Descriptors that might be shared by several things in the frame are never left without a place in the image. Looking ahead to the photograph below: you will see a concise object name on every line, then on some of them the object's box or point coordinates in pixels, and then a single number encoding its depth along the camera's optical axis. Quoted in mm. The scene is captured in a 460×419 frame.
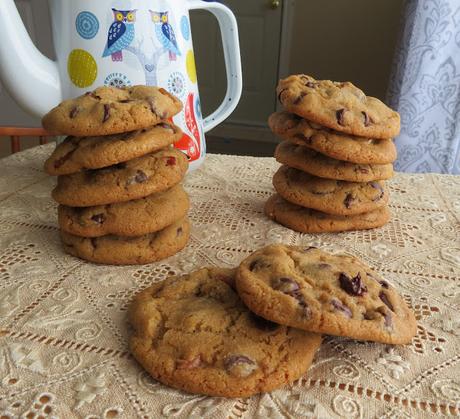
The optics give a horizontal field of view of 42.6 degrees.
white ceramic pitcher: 367
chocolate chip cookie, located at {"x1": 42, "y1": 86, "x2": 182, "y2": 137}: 300
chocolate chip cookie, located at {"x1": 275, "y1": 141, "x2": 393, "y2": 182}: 353
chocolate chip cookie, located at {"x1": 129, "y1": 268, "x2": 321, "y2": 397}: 236
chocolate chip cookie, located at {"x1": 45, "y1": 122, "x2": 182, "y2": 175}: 303
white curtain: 604
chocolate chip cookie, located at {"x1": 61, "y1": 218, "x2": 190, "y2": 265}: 323
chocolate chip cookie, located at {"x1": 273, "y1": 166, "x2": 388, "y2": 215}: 360
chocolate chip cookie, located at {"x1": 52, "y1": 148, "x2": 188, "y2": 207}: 311
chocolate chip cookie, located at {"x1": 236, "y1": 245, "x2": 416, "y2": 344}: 239
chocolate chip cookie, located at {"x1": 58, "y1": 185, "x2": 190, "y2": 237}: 318
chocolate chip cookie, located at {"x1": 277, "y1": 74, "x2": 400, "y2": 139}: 337
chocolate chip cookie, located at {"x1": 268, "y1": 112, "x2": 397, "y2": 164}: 340
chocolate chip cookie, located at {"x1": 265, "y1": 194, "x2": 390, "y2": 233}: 366
